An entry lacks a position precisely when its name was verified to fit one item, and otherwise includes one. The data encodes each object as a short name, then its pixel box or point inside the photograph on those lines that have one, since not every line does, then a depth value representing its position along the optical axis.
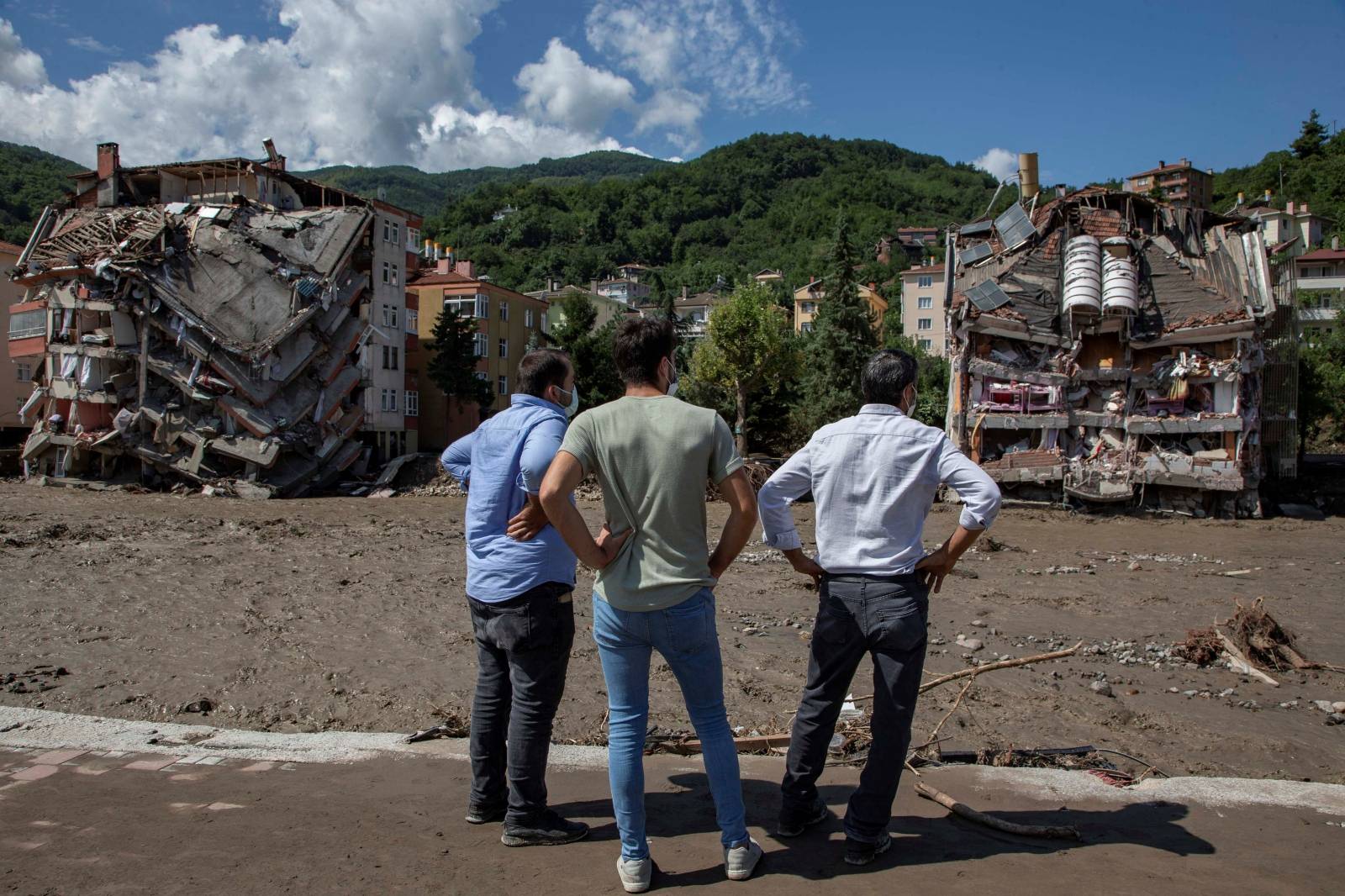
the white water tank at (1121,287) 23.20
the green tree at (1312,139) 89.44
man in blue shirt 3.89
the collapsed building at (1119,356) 23.05
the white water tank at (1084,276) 23.39
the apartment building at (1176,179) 101.69
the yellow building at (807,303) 76.00
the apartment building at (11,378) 39.28
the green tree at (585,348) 41.56
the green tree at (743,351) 36.19
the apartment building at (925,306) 77.19
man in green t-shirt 3.45
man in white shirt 3.69
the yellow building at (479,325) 43.31
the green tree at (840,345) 38.03
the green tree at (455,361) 39.59
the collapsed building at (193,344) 28.41
